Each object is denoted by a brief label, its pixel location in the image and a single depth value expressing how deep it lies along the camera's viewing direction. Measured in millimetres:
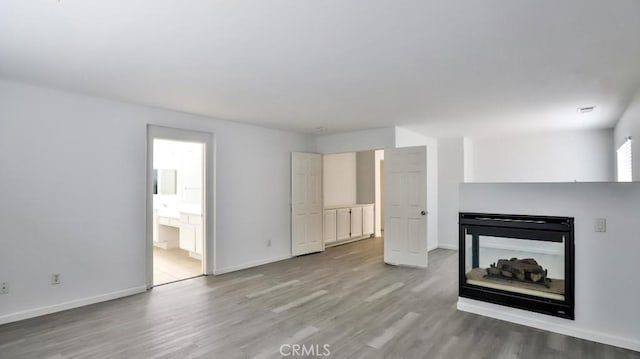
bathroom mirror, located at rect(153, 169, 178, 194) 7598
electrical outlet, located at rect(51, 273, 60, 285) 3615
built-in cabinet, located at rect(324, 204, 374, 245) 7383
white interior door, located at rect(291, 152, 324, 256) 6434
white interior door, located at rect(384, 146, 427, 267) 5551
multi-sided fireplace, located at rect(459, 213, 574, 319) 3141
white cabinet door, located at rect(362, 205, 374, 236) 8378
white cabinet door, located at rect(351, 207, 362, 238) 8008
